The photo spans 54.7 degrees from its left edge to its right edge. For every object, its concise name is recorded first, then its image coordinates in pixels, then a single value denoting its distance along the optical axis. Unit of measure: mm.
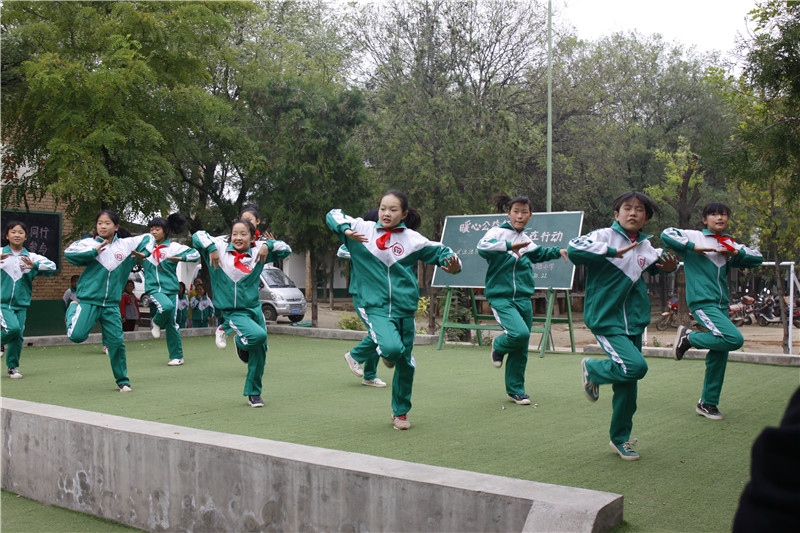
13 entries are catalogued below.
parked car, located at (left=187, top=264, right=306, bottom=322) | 24297
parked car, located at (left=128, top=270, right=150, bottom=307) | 26422
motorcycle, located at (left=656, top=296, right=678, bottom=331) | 25347
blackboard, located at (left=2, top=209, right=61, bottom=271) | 17094
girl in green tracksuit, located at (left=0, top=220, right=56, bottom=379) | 9648
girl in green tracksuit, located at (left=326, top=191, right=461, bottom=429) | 6258
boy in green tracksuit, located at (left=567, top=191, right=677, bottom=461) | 5250
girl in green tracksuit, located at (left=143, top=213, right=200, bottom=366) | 11125
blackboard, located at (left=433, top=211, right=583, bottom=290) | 12688
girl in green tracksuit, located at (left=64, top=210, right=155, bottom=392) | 8344
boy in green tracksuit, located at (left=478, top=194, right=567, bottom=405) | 7492
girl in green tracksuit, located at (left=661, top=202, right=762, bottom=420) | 6695
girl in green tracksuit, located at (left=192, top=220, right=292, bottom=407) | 7422
